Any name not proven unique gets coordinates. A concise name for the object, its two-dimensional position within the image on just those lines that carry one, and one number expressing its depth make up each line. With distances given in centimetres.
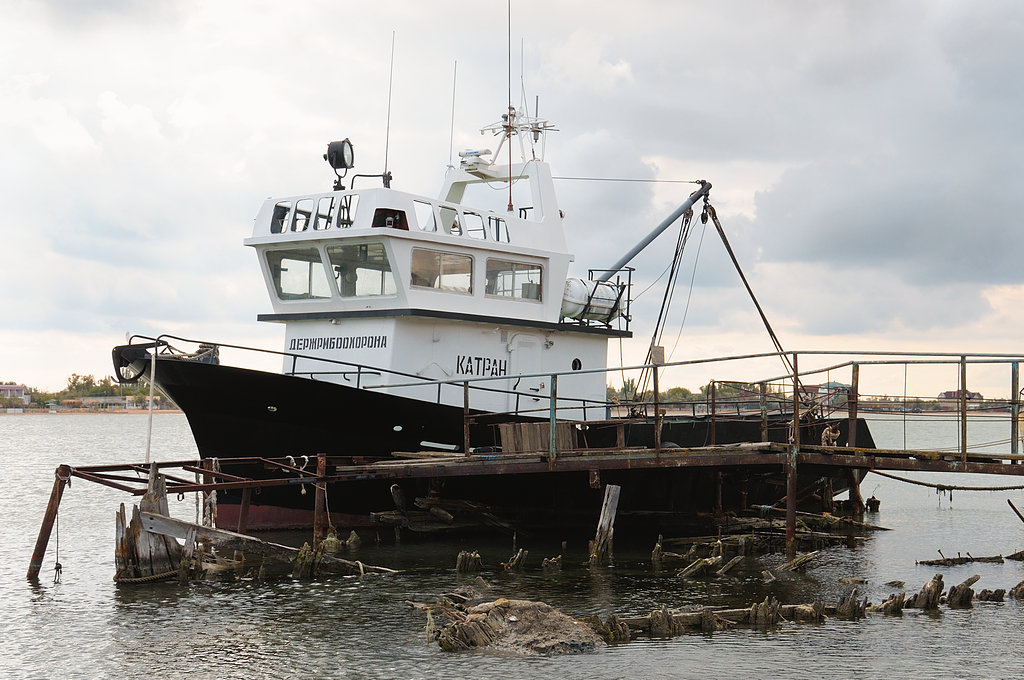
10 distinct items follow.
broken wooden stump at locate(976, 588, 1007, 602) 1371
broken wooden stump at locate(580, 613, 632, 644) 1128
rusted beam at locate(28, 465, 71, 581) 1401
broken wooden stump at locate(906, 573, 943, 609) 1300
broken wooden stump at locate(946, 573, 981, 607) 1322
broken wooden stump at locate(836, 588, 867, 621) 1240
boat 1702
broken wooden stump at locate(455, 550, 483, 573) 1559
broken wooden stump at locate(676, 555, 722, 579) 1531
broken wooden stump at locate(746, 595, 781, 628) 1200
